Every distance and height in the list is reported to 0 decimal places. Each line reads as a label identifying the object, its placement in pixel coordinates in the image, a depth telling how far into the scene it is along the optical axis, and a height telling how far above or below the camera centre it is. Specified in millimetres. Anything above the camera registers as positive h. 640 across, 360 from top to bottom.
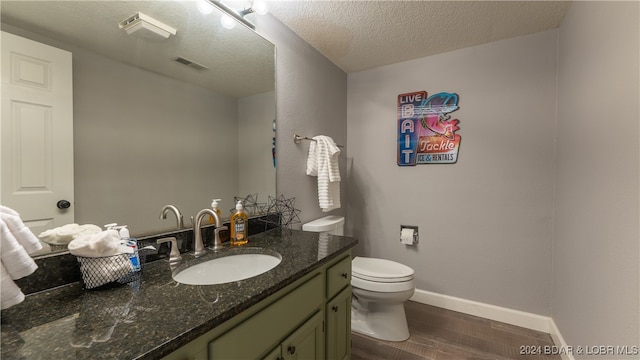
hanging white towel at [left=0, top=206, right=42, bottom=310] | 622 -190
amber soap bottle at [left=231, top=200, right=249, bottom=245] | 1384 -267
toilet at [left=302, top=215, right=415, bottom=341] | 1789 -793
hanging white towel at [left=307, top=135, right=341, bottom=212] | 2059 +78
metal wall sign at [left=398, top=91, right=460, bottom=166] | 2283 +415
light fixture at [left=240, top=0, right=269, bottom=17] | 1451 +918
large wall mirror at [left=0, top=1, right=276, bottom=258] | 950 +319
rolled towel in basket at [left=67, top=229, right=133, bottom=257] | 814 -215
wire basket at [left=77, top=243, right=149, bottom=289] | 835 -296
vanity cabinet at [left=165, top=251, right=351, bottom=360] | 734 -516
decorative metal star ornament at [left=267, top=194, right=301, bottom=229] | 1826 -231
